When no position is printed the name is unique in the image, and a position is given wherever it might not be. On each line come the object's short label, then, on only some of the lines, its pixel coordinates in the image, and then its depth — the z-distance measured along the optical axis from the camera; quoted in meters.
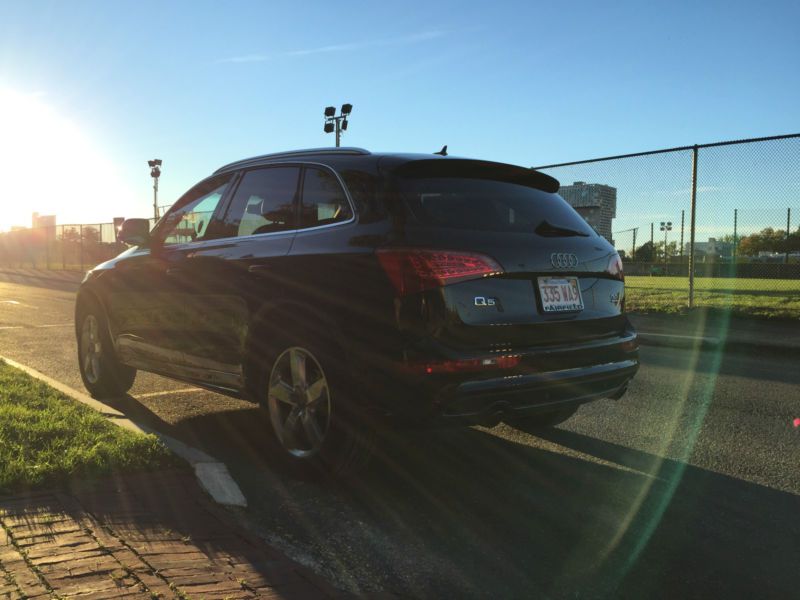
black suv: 3.29
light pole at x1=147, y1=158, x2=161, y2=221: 34.34
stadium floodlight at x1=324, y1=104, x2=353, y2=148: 25.34
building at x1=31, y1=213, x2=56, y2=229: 105.49
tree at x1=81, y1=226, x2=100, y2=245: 36.72
